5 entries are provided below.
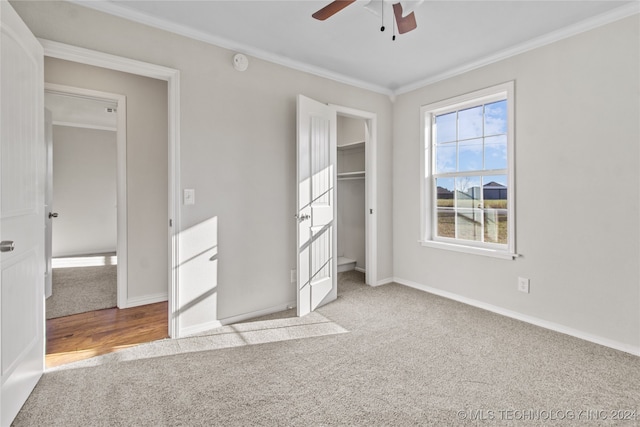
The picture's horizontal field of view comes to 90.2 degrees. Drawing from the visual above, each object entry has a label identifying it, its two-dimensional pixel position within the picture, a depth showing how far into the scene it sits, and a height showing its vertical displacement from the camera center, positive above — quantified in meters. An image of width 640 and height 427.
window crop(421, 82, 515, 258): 3.14 +0.40
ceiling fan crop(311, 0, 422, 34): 1.86 +1.21
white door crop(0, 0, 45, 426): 1.55 +0.00
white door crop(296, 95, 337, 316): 3.04 +0.06
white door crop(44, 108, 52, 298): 3.35 +0.09
